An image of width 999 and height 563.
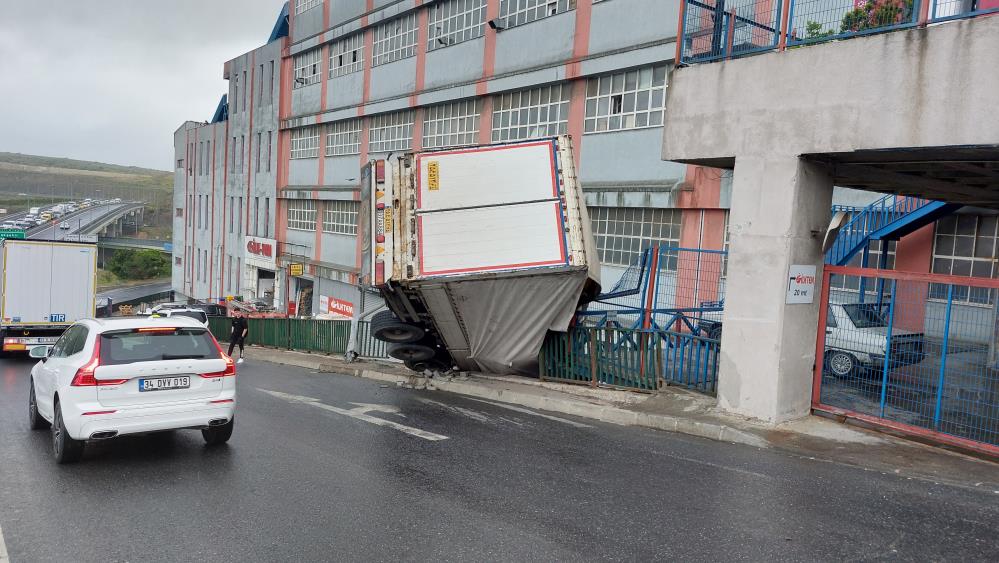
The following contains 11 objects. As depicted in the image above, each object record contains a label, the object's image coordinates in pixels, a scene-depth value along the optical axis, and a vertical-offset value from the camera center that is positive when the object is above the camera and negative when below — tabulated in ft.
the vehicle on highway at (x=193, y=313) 85.25 -11.32
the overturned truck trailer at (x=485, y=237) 37.24 -0.17
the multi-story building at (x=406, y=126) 64.95 +13.69
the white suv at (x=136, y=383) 24.25 -5.81
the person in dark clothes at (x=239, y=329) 67.51 -10.05
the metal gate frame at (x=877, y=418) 26.05 -4.87
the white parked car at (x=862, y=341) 28.60 -3.44
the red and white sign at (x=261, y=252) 135.85 -6.05
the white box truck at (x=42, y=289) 64.08 -7.24
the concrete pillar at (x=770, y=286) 30.07 -1.49
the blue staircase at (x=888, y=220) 47.70 +2.64
